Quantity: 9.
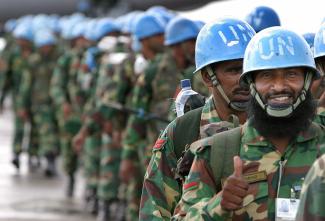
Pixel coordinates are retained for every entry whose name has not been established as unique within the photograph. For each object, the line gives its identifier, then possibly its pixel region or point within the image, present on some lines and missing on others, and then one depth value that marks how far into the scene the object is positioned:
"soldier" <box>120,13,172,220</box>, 15.62
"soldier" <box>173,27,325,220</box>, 7.29
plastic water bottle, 9.60
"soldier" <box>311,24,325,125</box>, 9.81
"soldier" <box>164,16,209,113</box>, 14.38
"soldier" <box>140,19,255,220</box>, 8.90
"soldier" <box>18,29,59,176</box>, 27.31
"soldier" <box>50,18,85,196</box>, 24.57
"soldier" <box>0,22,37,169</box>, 28.28
